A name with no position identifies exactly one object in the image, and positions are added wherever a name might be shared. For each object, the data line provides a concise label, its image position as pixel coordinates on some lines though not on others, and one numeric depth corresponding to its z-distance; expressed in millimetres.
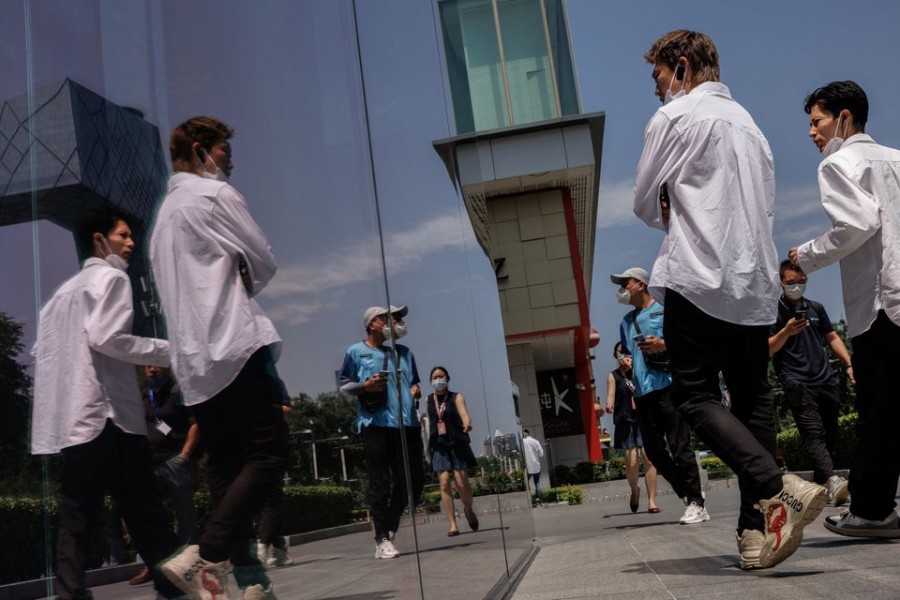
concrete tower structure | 20562
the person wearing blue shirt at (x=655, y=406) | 7293
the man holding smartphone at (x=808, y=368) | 7246
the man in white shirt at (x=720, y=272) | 3549
